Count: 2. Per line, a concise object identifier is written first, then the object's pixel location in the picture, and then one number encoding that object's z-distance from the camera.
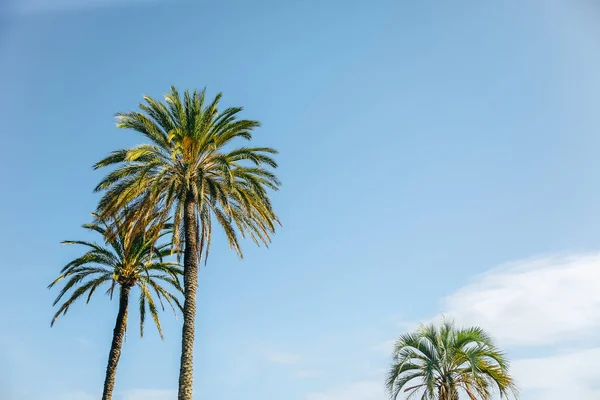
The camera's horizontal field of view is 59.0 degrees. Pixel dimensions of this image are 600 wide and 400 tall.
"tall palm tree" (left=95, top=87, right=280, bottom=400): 22.89
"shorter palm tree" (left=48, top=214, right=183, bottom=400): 29.59
